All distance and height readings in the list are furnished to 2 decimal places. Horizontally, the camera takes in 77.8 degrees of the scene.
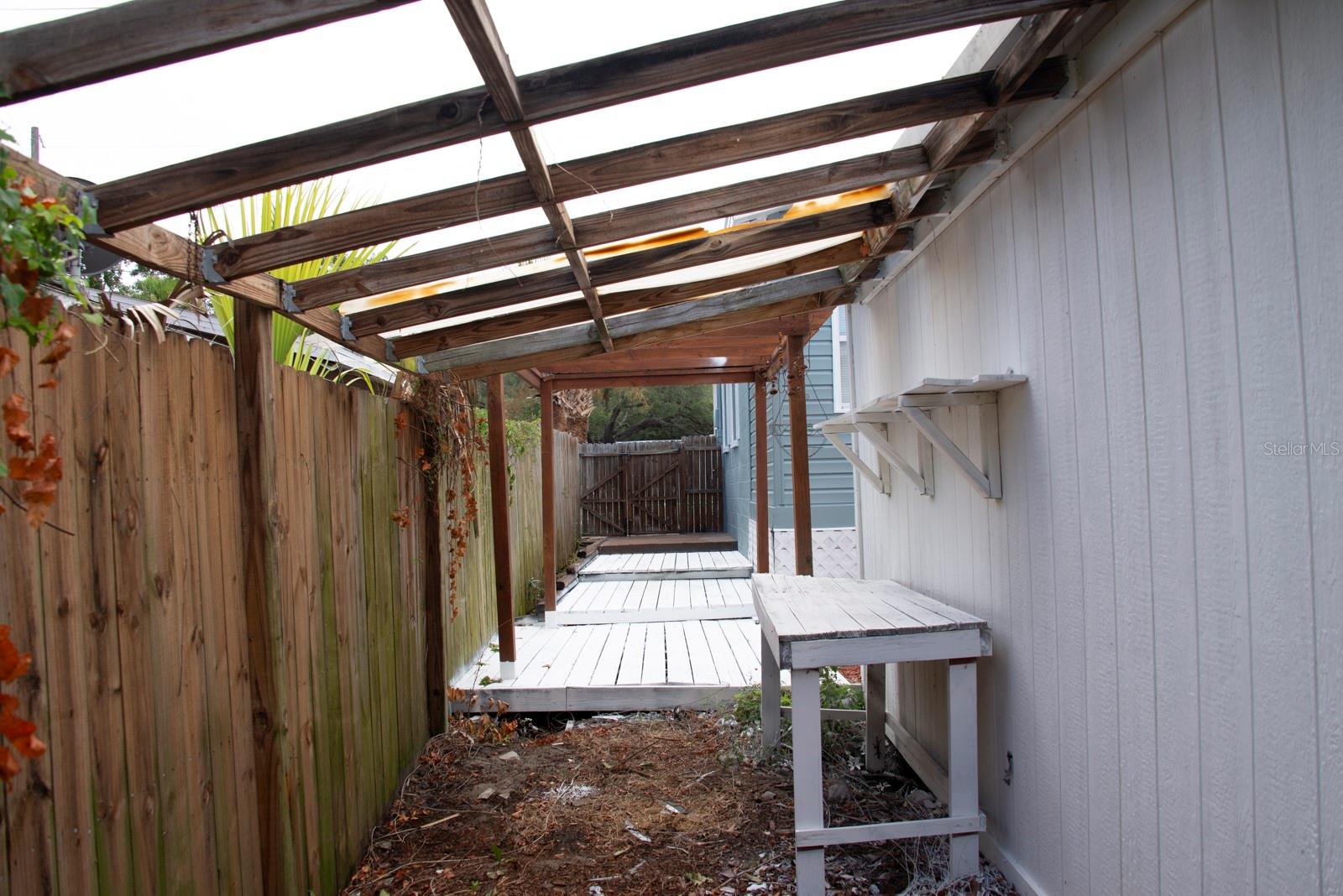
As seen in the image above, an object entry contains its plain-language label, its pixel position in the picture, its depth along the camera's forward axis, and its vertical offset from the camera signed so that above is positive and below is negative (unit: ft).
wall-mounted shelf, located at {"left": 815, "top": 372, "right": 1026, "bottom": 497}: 7.46 +0.29
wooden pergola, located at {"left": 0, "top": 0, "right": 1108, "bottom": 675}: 3.83 +2.06
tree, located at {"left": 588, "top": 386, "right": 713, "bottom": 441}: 65.10 +3.25
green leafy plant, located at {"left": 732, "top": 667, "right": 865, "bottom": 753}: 12.71 -4.16
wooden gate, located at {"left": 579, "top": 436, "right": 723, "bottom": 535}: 43.37 -1.66
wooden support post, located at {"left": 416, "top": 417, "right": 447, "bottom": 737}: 12.28 -2.19
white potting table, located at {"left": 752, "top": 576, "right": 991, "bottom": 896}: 7.95 -2.51
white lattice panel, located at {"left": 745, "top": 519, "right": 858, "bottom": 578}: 24.26 -3.07
